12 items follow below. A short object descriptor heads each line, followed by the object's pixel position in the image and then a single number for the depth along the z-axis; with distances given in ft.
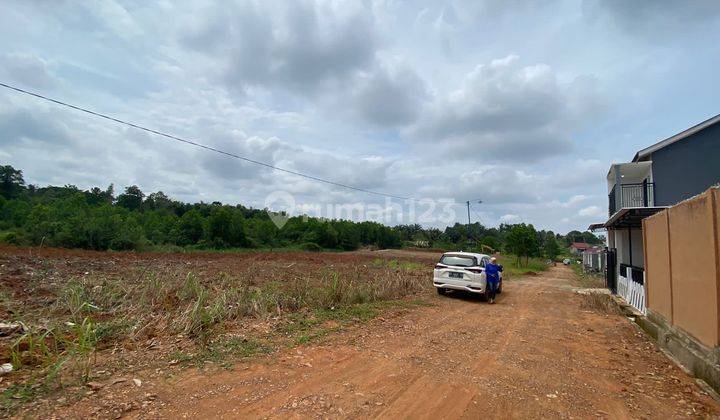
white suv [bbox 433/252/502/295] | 39.52
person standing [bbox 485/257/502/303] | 40.83
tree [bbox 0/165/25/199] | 204.23
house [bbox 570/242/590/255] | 266.26
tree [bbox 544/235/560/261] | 210.38
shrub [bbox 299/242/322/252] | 198.82
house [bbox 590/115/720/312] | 53.36
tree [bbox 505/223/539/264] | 123.24
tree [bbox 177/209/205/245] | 168.86
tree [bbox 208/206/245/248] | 172.37
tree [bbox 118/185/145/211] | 235.40
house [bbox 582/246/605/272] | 98.47
